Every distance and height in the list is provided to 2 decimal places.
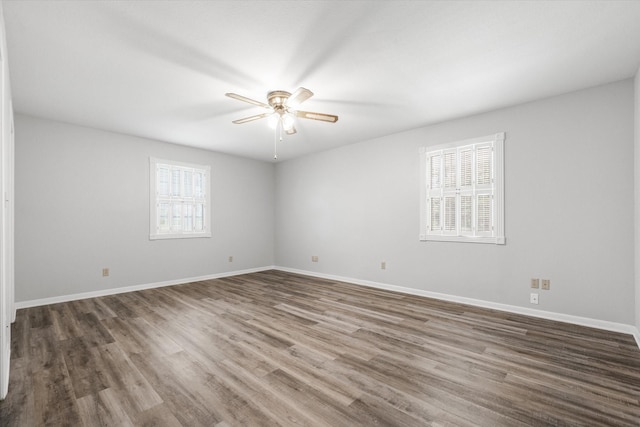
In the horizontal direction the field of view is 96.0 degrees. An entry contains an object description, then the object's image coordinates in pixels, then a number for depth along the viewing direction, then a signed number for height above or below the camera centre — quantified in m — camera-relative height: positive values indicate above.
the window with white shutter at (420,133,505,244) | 3.82 +0.35
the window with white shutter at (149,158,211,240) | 5.20 +0.29
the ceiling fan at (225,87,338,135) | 2.98 +1.18
